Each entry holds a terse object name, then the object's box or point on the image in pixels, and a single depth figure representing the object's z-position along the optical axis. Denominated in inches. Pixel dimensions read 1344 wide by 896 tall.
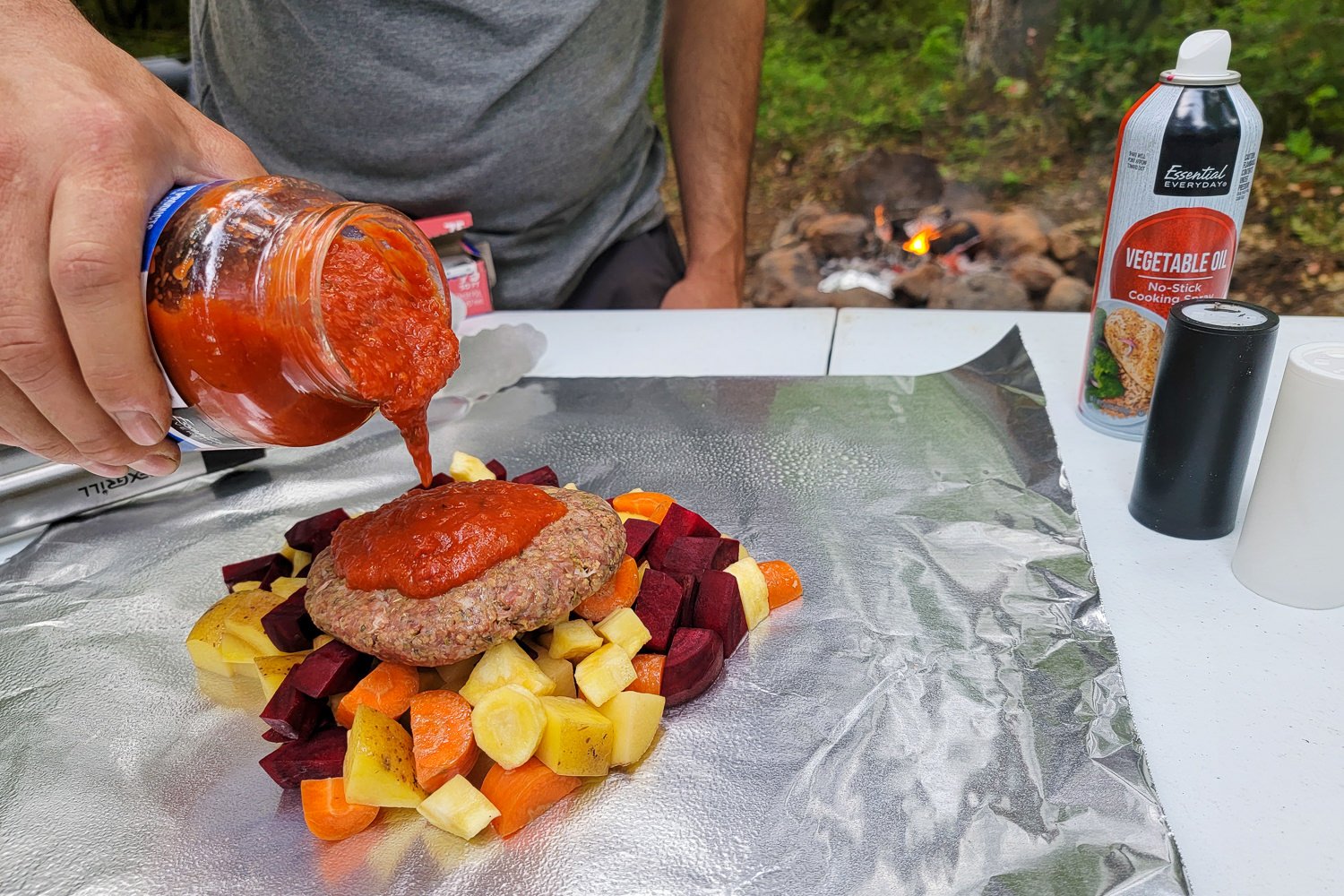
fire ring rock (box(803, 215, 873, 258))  55.2
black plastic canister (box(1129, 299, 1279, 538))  17.1
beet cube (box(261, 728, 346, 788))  14.6
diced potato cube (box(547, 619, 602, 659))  16.0
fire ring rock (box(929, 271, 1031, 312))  50.5
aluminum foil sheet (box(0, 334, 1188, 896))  13.4
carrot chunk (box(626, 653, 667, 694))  15.6
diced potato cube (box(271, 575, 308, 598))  18.0
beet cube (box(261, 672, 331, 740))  15.2
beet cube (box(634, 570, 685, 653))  16.4
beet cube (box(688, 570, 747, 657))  16.5
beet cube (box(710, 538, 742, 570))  17.8
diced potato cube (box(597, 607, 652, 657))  16.1
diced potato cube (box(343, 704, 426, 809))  13.9
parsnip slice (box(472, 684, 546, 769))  14.2
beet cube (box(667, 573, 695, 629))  16.9
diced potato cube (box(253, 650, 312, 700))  16.3
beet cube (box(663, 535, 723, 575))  17.6
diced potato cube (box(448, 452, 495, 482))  20.5
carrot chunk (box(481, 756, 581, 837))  14.0
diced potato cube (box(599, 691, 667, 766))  14.7
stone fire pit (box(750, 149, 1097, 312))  51.5
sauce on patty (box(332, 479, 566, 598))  15.5
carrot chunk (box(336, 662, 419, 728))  15.3
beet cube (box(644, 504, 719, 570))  18.3
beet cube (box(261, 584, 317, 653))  16.5
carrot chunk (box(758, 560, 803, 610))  17.7
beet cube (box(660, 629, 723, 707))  15.6
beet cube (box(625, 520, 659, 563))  17.8
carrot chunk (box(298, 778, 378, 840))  14.0
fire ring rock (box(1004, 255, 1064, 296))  52.0
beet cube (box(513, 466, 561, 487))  19.8
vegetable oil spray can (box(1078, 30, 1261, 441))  18.0
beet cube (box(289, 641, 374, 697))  15.4
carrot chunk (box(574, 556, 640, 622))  16.7
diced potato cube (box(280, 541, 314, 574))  19.1
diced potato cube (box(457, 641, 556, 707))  15.2
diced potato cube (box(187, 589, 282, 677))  16.7
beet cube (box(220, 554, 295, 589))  18.7
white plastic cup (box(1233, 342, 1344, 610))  15.7
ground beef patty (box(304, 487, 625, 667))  14.9
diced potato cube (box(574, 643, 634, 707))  15.1
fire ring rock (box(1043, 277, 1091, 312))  51.1
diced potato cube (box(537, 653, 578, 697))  16.0
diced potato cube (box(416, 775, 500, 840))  13.8
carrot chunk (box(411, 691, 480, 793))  14.4
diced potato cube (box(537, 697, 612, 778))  14.2
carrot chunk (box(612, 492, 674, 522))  19.6
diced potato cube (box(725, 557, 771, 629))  17.2
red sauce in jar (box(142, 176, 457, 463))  12.8
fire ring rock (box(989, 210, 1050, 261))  53.9
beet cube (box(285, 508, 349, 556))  19.0
